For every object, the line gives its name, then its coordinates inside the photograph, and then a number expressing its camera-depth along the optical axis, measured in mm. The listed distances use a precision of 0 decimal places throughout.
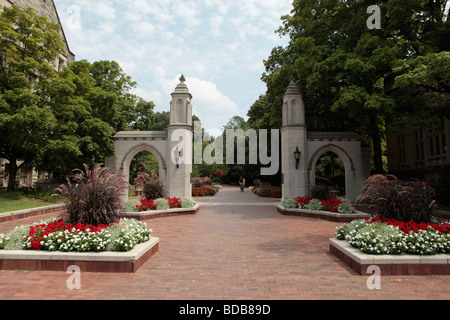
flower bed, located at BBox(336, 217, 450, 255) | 5379
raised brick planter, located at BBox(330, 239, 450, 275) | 5145
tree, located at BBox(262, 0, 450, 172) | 12852
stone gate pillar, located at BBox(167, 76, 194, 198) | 16625
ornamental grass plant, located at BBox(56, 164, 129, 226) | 6363
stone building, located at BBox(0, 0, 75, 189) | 22247
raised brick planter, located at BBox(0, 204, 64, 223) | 11141
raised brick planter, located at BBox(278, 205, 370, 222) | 11500
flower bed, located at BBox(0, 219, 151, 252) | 5527
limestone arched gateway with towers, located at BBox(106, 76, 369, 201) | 16625
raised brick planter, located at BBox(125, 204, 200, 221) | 12023
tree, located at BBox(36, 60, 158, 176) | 16406
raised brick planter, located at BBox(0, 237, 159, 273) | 5262
